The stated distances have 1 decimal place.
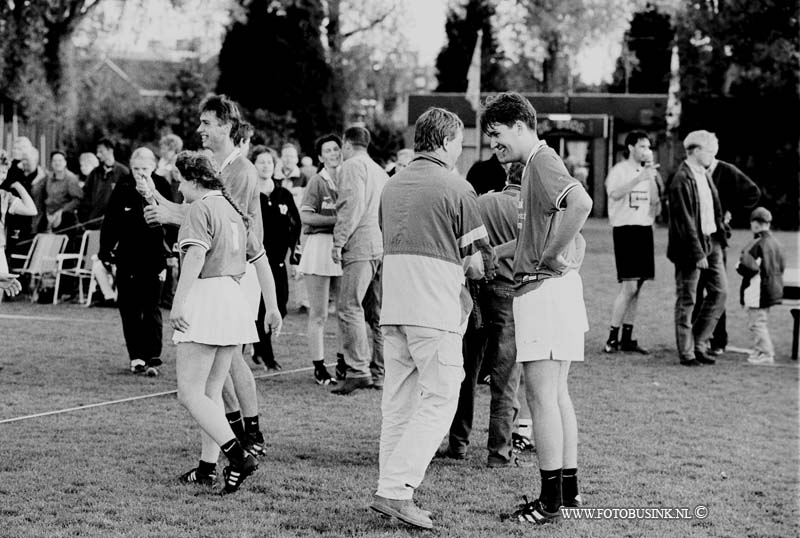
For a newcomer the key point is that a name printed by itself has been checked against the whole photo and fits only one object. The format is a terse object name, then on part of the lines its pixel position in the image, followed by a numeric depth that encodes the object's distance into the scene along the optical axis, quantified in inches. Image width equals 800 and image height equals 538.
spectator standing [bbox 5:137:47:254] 656.4
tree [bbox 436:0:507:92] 2153.1
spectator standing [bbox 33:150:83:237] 677.9
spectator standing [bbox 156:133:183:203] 517.7
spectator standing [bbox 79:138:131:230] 610.5
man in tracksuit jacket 228.2
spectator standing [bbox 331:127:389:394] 378.0
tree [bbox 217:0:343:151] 1636.3
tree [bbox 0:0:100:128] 1520.7
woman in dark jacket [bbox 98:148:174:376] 415.5
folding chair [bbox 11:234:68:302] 642.2
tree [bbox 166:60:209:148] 1686.8
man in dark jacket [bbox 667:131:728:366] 459.8
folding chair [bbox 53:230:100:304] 638.5
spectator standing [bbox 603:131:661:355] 486.9
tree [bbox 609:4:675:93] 1915.6
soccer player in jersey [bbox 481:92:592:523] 227.5
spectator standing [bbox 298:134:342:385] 396.8
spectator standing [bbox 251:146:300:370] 429.7
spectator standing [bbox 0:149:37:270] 433.4
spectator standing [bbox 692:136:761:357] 500.7
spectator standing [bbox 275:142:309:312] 599.8
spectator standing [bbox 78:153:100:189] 753.6
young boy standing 485.7
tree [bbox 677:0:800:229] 1346.0
